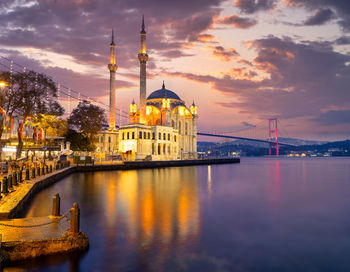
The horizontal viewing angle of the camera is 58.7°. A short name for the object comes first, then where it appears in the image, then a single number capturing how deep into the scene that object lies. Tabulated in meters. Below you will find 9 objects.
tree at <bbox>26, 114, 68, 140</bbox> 40.44
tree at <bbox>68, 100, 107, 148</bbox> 56.16
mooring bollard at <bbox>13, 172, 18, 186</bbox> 18.73
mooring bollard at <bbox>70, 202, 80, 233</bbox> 8.93
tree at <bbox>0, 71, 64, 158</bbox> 33.84
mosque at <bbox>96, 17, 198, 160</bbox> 68.31
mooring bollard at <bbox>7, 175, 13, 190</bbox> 16.88
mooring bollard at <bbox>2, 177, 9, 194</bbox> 14.94
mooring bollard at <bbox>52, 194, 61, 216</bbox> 11.23
